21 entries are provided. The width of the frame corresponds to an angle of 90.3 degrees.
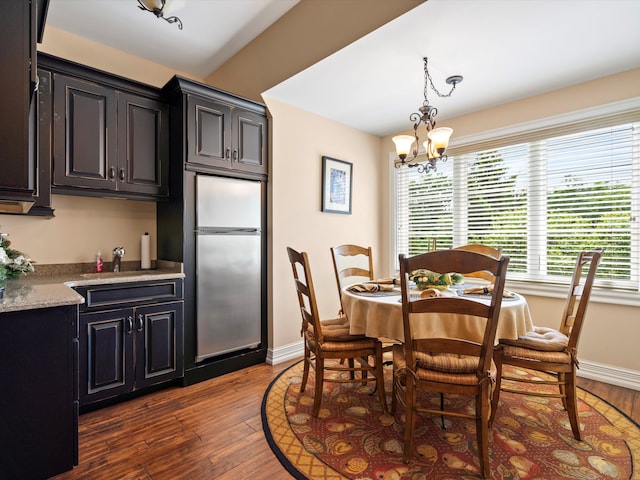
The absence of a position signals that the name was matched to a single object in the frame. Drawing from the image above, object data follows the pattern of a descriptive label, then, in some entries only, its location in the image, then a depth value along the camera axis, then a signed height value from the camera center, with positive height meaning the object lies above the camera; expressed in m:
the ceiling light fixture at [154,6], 1.85 +1.37
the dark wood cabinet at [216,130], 2.67 +0.97
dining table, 1.84 -0.50
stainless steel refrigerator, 2.74 -0.25
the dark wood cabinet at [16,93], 1.50 +0.69
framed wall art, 3.66 +0.63
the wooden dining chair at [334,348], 2.14 -0.75
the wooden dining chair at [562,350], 1.88 -0.70
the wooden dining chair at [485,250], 2.87 -0.11
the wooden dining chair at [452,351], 1.51 -0.57
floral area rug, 1.63 -1.20
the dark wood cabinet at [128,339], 2.22 -0.77
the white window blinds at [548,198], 2.73 +0.41
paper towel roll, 2.96 -0.14
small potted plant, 1.93 -0.16
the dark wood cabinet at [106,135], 2.33 +0.82
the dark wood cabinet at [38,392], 1.41 -0.73
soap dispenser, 2.77 -0.22
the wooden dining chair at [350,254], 2.97 -0.19
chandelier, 2.29 +0.72
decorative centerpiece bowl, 2.30 -0.31
